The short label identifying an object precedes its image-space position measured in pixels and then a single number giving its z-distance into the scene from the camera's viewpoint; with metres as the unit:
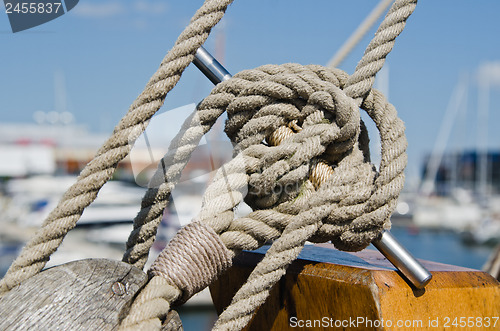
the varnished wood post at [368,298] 1.03
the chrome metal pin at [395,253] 1.06
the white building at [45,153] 24.19
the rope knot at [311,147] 1.10
